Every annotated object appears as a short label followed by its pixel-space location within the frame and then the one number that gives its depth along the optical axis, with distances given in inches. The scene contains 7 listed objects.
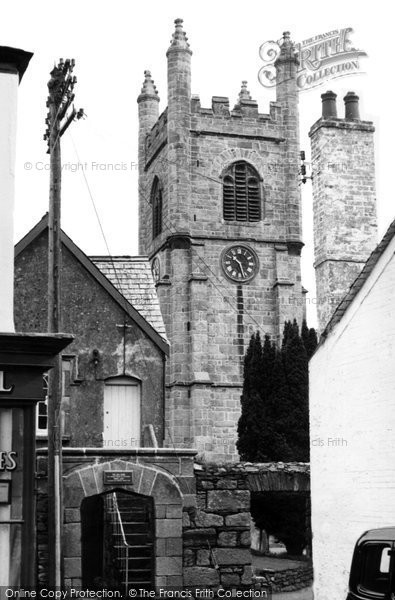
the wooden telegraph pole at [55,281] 629.0
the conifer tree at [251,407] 1466.5
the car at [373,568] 425.1
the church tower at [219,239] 1796.3
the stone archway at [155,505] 705.6
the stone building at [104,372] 870.4
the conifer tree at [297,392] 1430.9
